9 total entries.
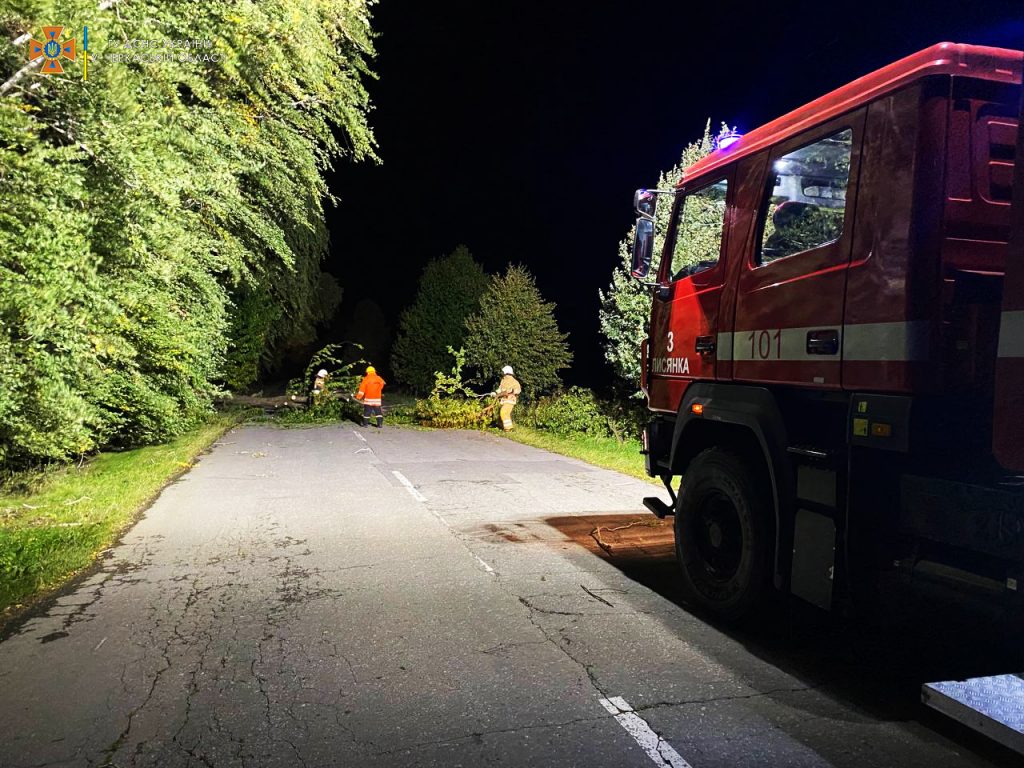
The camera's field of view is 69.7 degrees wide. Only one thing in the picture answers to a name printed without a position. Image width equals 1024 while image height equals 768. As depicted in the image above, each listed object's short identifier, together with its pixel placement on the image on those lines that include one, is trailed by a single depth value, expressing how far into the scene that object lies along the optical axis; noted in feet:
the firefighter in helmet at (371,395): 72.49
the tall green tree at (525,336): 95.76
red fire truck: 11.32
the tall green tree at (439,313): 148.56
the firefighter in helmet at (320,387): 84.23
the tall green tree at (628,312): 58.13
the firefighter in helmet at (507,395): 70.69
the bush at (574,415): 66.85
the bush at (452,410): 74.33
